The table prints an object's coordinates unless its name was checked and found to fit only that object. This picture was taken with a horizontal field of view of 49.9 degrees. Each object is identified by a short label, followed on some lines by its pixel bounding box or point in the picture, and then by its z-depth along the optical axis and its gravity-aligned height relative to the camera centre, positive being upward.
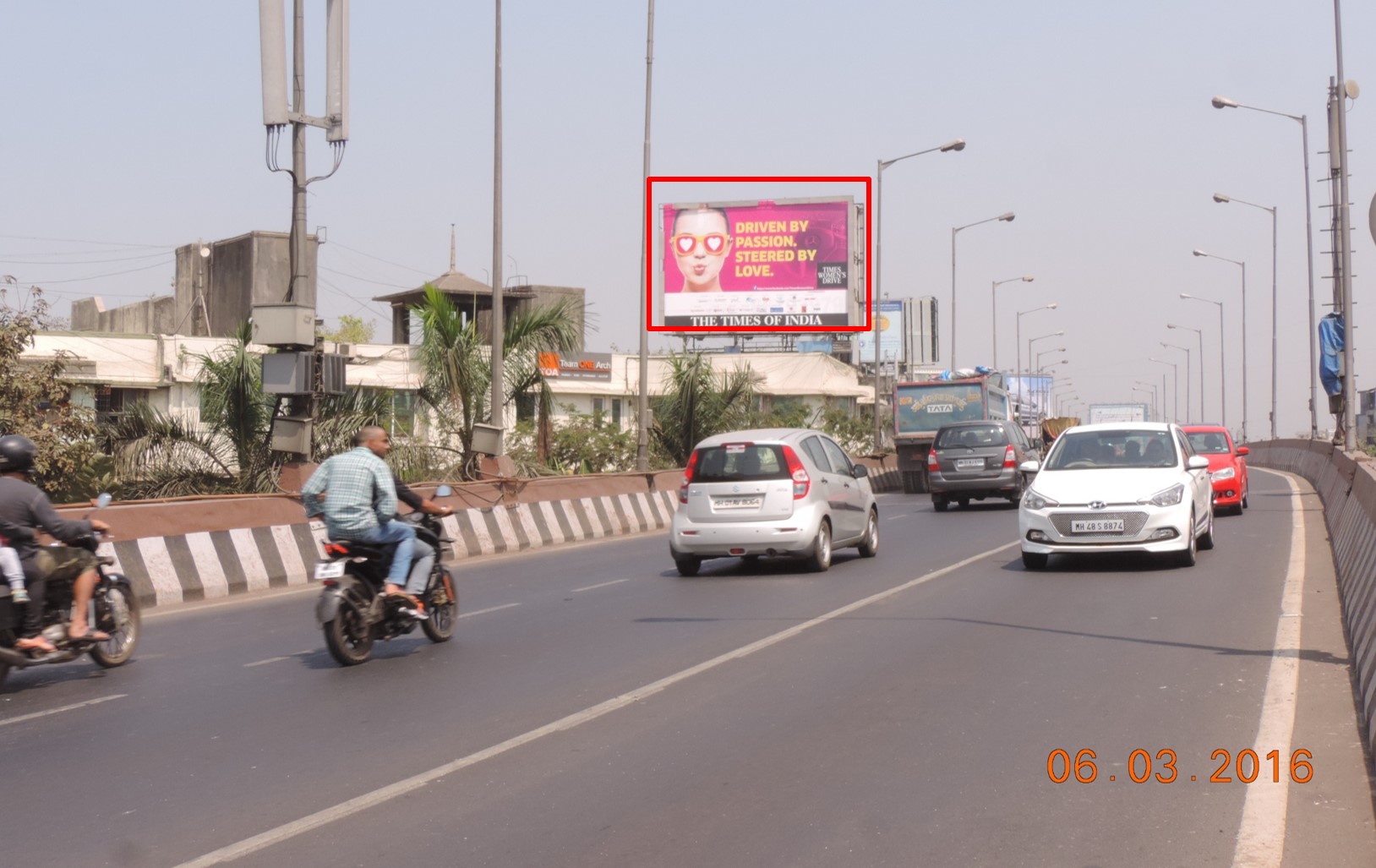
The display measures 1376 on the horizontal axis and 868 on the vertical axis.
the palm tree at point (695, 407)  33.94 +0.72
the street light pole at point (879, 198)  45.07 +7.44
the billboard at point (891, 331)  119.06 +8.81
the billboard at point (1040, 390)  124.19 +4.52
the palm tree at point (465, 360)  24.55 +1.31
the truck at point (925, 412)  39.62 +0.73
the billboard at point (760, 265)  48.78 +5.77
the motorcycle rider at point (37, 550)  9.44 -0.74
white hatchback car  15.23 -0.66
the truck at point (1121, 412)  71.31 +1.29
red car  24.42 -0.46
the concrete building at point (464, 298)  51.30 +4.94
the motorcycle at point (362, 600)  10.08 -1.15
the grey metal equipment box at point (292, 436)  18.06 +0.01
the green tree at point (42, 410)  21.55 +0.40
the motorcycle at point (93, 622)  9.37 -1.26
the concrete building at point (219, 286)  47.38 +5.02
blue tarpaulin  29.03 +1.72
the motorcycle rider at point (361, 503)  10.30 -0.46
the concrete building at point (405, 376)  36.03 +1.93
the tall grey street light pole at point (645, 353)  28.02 +1.67
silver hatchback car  16.31 -0.72
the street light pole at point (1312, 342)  37.81 +3.11
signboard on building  51.66 +2.50
